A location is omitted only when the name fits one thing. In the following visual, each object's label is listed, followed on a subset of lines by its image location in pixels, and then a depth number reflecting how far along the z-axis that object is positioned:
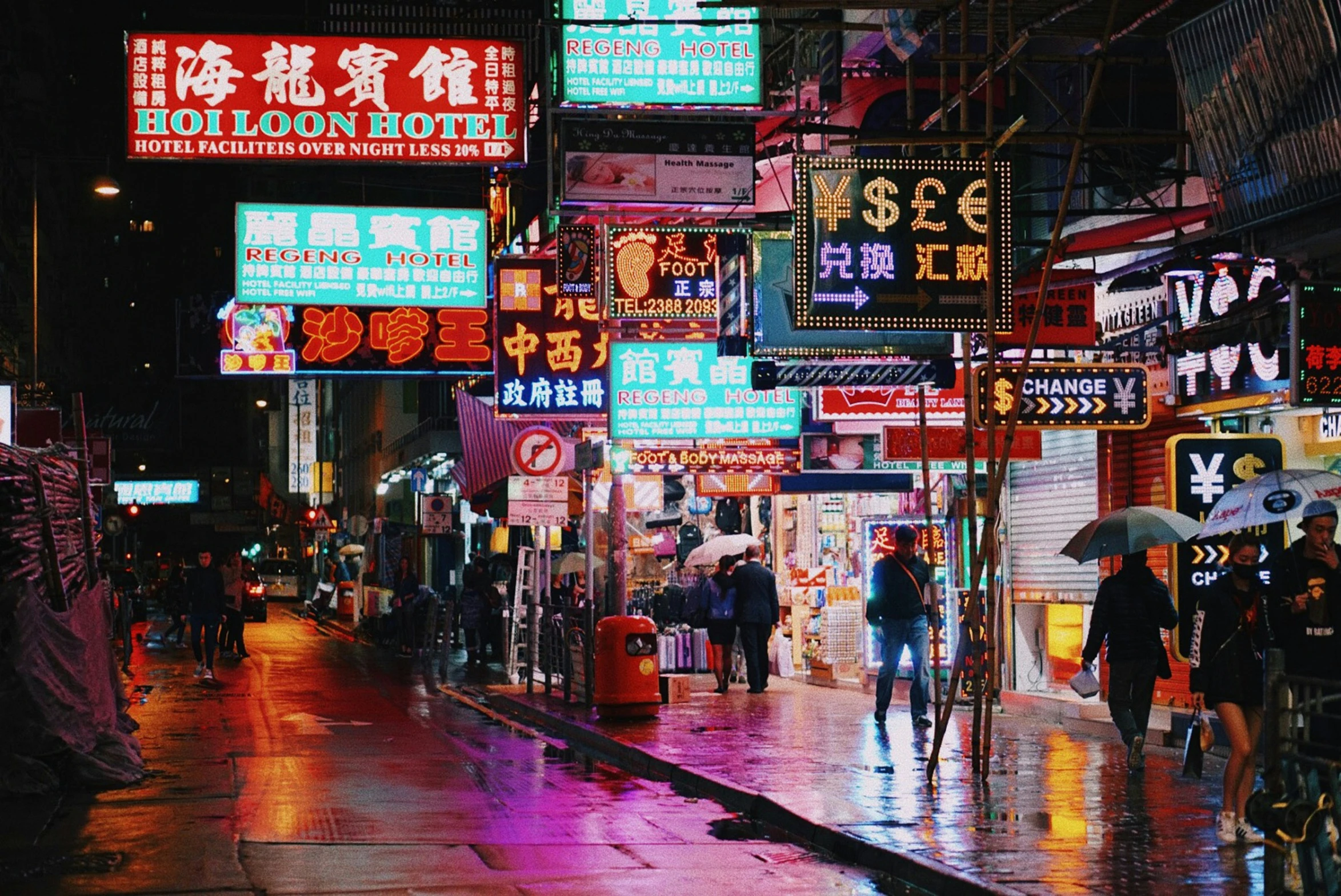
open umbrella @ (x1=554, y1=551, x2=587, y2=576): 28.77
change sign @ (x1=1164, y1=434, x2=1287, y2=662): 14.38
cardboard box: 21.69
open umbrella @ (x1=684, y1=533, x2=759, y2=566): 25.41
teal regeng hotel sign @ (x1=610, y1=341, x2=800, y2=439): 20.91
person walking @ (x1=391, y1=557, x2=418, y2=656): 37.19
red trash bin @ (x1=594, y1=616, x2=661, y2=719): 18.91
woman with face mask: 10.24
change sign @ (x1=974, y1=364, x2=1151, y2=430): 16.34
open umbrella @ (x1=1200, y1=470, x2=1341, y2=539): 11.48
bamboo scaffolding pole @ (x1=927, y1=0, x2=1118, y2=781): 11.88
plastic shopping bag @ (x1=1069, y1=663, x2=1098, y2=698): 14.40
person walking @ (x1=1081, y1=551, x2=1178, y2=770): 13.72
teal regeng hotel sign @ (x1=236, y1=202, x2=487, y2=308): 22.33
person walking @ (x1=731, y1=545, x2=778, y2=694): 23.25
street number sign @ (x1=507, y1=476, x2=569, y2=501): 23.17
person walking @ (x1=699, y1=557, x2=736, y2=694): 23.62
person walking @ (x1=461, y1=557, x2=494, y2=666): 32.56
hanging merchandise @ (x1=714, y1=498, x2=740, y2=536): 30.12
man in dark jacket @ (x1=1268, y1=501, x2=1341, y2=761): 9.60
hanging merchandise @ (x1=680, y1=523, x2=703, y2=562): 31.41
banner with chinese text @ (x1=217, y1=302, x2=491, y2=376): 28.36
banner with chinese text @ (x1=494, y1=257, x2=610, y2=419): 24.09
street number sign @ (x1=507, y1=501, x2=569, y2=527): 23.17
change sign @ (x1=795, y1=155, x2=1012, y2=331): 12.94
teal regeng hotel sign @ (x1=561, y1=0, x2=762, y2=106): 17.61
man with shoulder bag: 18.03
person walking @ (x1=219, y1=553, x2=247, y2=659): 30.30
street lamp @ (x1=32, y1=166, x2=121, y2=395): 35.56
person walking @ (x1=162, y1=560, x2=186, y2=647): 40.56
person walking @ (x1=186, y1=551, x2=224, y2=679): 26.89
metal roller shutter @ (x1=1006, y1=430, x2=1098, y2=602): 19.94
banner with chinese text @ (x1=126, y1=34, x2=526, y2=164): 18.73
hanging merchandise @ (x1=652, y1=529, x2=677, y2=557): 30.98
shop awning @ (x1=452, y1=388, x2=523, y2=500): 30.98
